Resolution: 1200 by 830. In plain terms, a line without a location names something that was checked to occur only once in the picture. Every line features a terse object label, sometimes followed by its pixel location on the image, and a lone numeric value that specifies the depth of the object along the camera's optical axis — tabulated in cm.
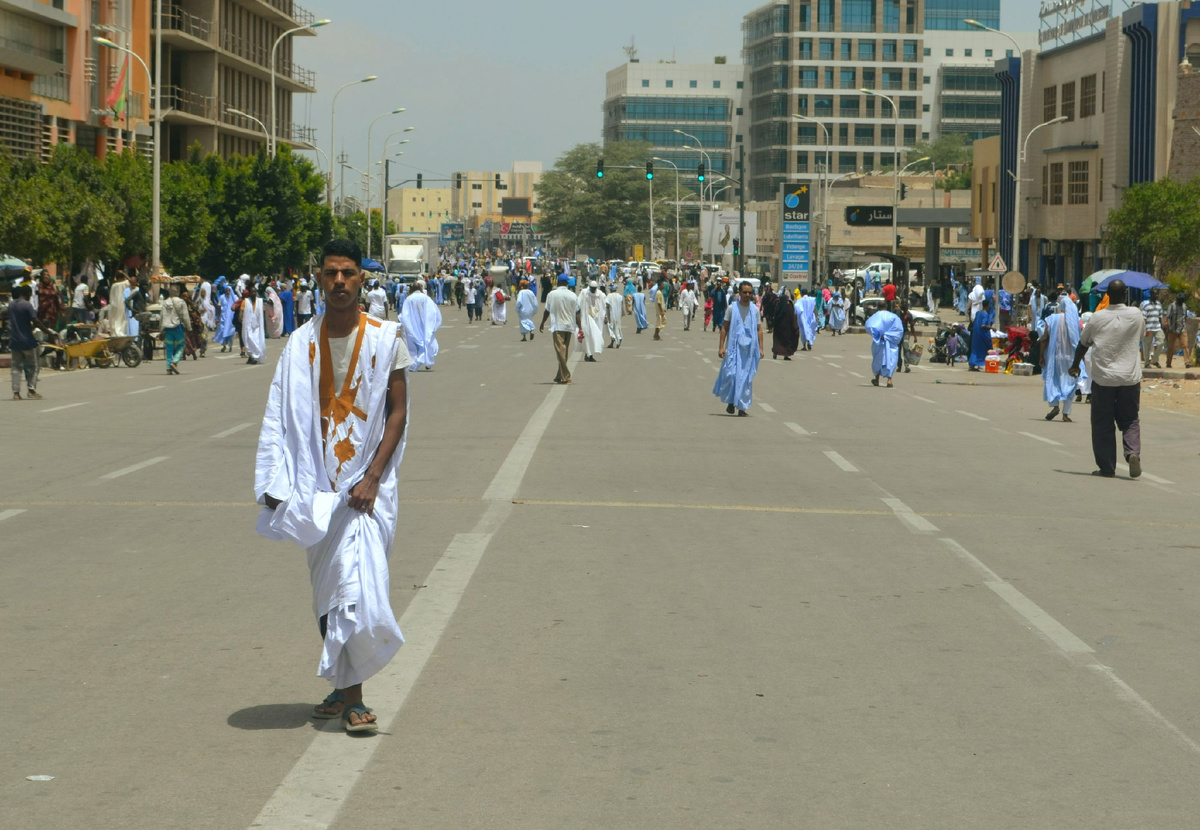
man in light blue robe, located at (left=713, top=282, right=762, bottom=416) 2019
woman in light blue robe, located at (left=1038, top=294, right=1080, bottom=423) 2138
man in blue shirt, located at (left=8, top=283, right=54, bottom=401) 2212
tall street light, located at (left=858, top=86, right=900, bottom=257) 7066
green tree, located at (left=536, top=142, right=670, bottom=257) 14825
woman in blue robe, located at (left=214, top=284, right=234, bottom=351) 3756
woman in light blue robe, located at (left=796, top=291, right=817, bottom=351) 4234
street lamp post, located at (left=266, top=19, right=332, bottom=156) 5902
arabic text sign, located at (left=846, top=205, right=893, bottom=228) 8089
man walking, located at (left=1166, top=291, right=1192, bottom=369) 3431
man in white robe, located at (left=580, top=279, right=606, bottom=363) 3394
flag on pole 5372
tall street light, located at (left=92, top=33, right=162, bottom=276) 4334
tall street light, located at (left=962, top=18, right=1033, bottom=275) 5061
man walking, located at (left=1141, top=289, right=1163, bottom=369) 3231
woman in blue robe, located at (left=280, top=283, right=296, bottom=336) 4553
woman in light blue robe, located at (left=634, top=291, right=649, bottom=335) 5197
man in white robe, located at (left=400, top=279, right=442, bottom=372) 3031
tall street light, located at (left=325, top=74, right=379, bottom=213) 7525
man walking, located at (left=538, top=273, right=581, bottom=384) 2603
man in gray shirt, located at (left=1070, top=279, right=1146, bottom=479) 1443
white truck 9156
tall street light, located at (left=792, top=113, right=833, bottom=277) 8424
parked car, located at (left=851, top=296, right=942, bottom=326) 5489
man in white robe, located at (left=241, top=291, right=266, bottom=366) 3316
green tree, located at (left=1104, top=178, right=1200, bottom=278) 4238
